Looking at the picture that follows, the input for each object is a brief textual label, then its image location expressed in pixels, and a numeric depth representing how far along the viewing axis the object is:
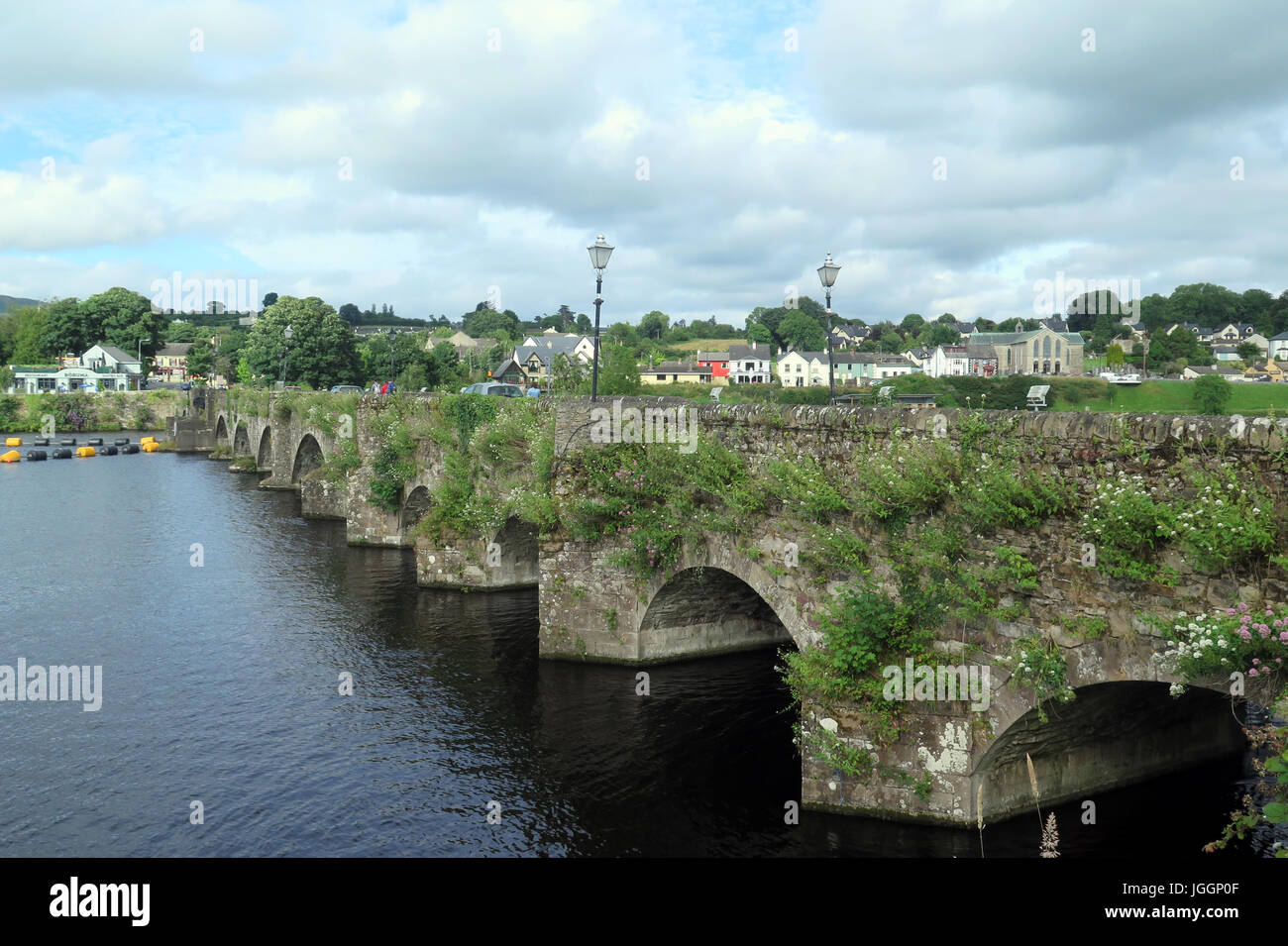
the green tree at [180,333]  177.25
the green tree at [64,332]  135.50
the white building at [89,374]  123.19
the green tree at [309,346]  104.81
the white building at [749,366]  111.38
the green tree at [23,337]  142.00
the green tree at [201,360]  138.25
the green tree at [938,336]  158.95
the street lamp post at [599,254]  20.16
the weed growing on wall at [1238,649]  10.08
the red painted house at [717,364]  112.16
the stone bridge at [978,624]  11.45
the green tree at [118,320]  135.25
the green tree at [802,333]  155.00
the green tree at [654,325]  191.12
